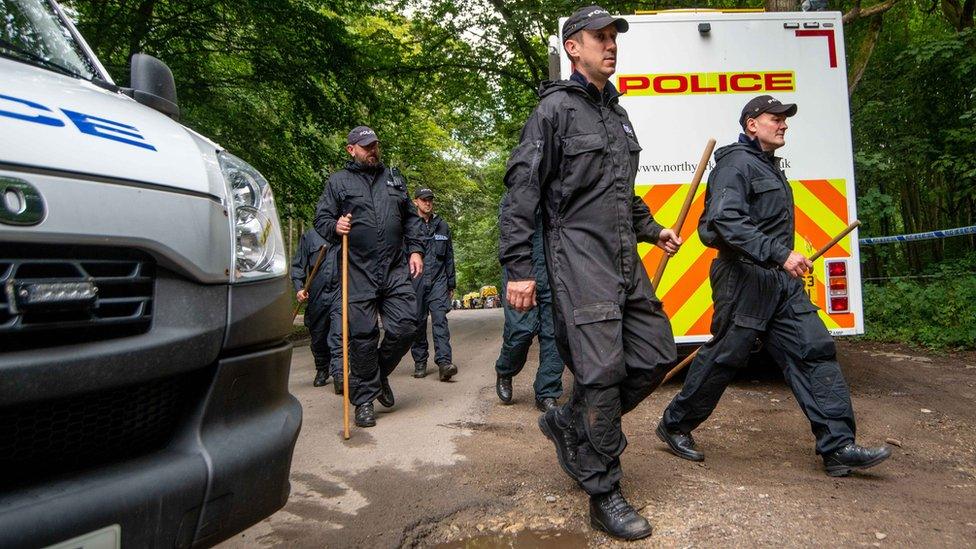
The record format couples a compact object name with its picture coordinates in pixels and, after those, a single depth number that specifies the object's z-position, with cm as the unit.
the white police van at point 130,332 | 130
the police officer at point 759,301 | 334
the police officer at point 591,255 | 272
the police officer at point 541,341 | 495
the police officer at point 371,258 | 474
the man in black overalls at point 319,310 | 689
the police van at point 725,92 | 506
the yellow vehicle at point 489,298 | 3484
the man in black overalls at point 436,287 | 699
